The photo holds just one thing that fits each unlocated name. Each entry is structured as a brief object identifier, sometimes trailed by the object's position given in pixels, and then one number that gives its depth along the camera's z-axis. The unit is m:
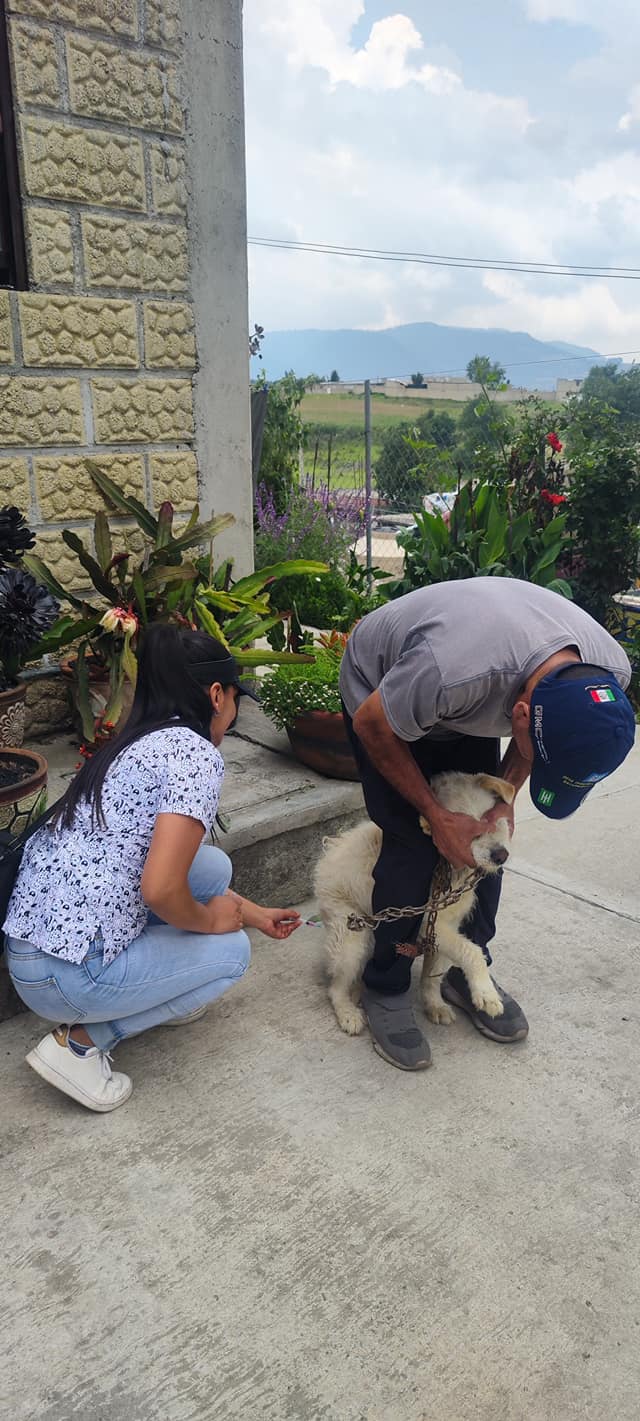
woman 2.35
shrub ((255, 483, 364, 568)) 8.10
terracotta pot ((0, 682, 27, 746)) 3.61
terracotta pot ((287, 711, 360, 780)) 4.00
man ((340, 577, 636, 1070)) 2.23
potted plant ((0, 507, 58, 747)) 3.47
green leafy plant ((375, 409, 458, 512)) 7.83
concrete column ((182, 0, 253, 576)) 4.43
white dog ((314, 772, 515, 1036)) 2.93
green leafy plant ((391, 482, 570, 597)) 5.58
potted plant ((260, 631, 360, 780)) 4.01
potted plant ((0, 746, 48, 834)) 3.12
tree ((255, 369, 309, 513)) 9.65
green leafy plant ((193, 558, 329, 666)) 4.25
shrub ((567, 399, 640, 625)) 7.18
